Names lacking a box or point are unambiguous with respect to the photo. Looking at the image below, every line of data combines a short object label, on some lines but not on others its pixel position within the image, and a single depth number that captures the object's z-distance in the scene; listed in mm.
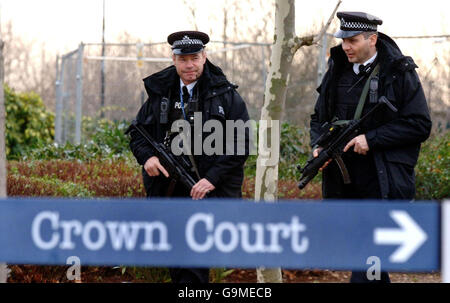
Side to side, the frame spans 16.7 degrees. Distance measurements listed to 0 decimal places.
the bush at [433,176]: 16355
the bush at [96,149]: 22180
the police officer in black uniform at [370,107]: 9114
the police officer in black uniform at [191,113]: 9350
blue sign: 4977
